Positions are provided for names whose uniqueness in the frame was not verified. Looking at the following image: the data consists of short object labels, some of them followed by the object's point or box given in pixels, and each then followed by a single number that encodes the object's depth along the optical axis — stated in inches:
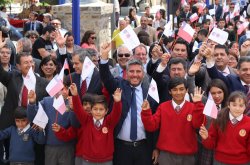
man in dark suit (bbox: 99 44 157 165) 229.5
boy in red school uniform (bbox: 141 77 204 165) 221.1
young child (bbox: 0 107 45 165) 241.1
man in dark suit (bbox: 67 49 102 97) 245.0
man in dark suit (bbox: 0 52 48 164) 252.1
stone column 426.6
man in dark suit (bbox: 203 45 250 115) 242.7
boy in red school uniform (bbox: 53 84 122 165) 223.6
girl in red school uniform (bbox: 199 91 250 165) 210.1
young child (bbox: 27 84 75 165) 235.1
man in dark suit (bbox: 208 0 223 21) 718.5
